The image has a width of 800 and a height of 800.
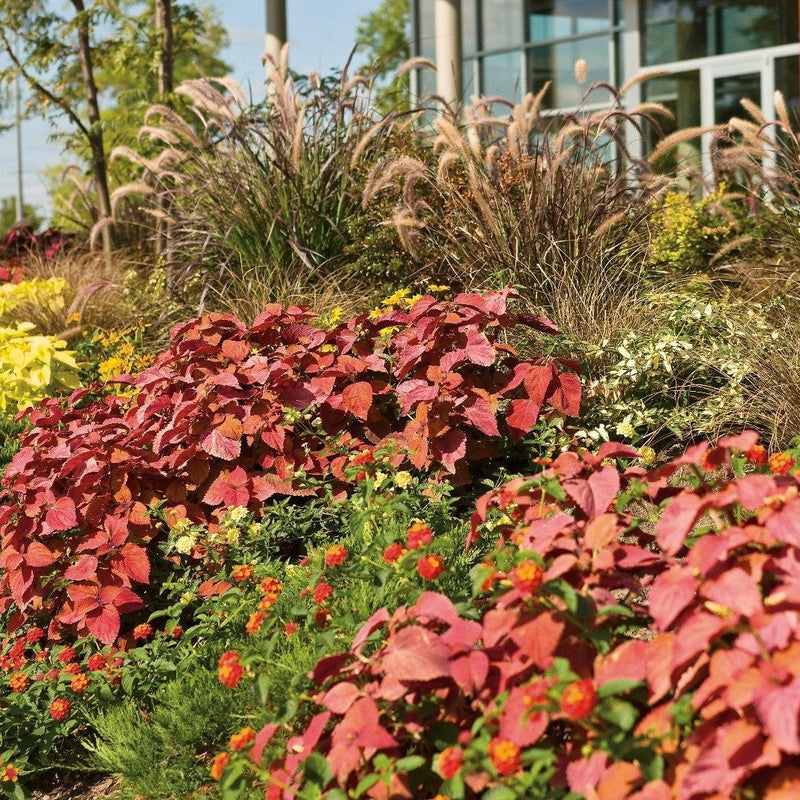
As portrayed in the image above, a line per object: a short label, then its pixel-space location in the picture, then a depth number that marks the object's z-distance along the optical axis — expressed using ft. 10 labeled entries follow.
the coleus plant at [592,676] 5.12
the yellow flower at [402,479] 9.31
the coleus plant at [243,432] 10.80
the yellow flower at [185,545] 9.73
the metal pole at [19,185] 134.68
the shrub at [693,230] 20.51
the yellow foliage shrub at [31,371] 17.04
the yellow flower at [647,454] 9.87
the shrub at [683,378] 12.63
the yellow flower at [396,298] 14.29
